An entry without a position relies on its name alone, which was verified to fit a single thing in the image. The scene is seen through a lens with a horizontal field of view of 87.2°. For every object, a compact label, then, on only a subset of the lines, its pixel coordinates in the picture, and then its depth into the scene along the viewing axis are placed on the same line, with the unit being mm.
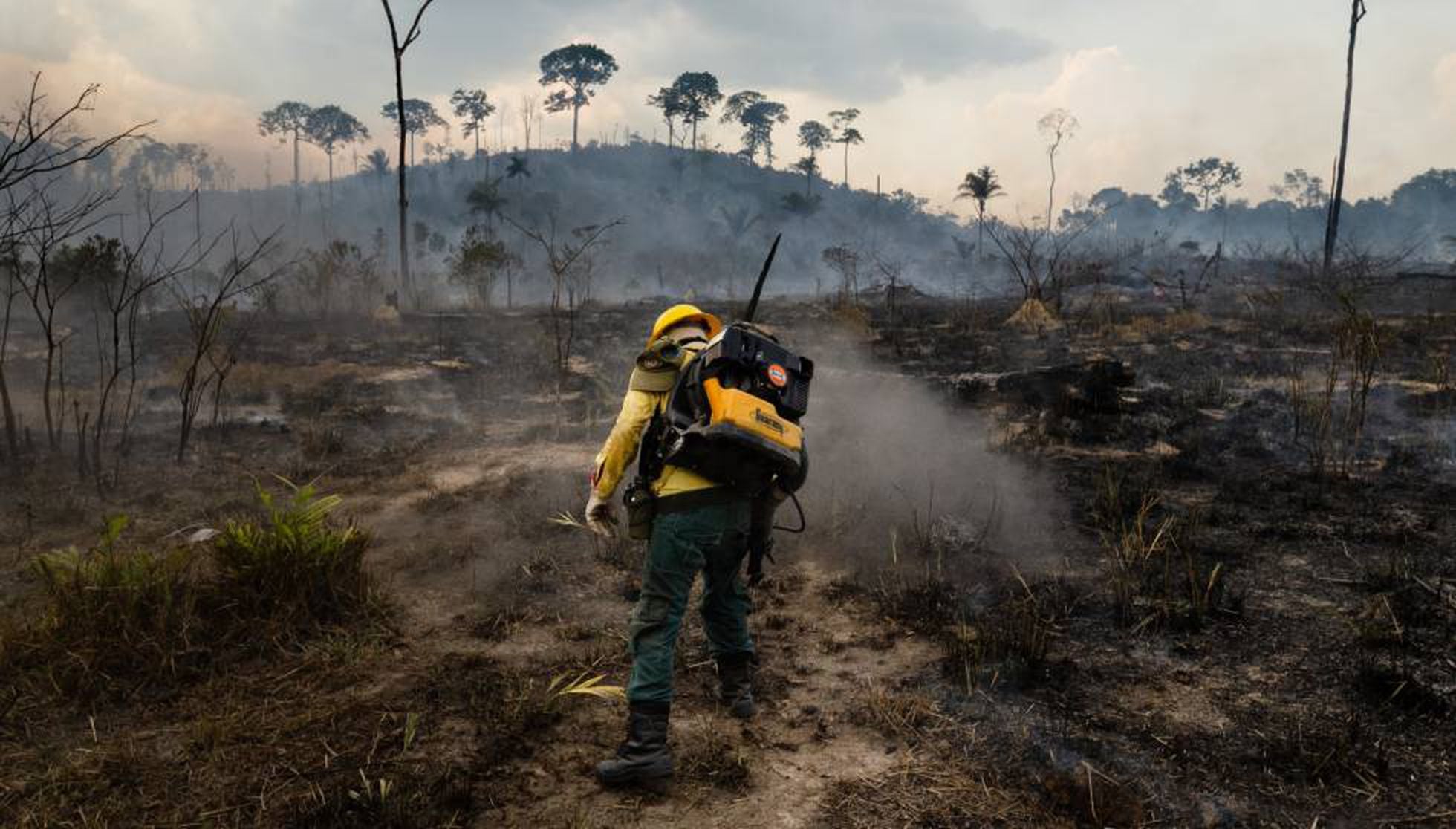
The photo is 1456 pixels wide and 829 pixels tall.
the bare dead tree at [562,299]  8758
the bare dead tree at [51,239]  4438
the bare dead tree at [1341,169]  22766
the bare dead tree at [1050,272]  14695
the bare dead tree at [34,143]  3656
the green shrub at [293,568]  3596
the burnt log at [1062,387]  7797
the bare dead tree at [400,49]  17812
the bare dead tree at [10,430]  5809
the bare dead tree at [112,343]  5867
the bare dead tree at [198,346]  5805
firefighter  2621
